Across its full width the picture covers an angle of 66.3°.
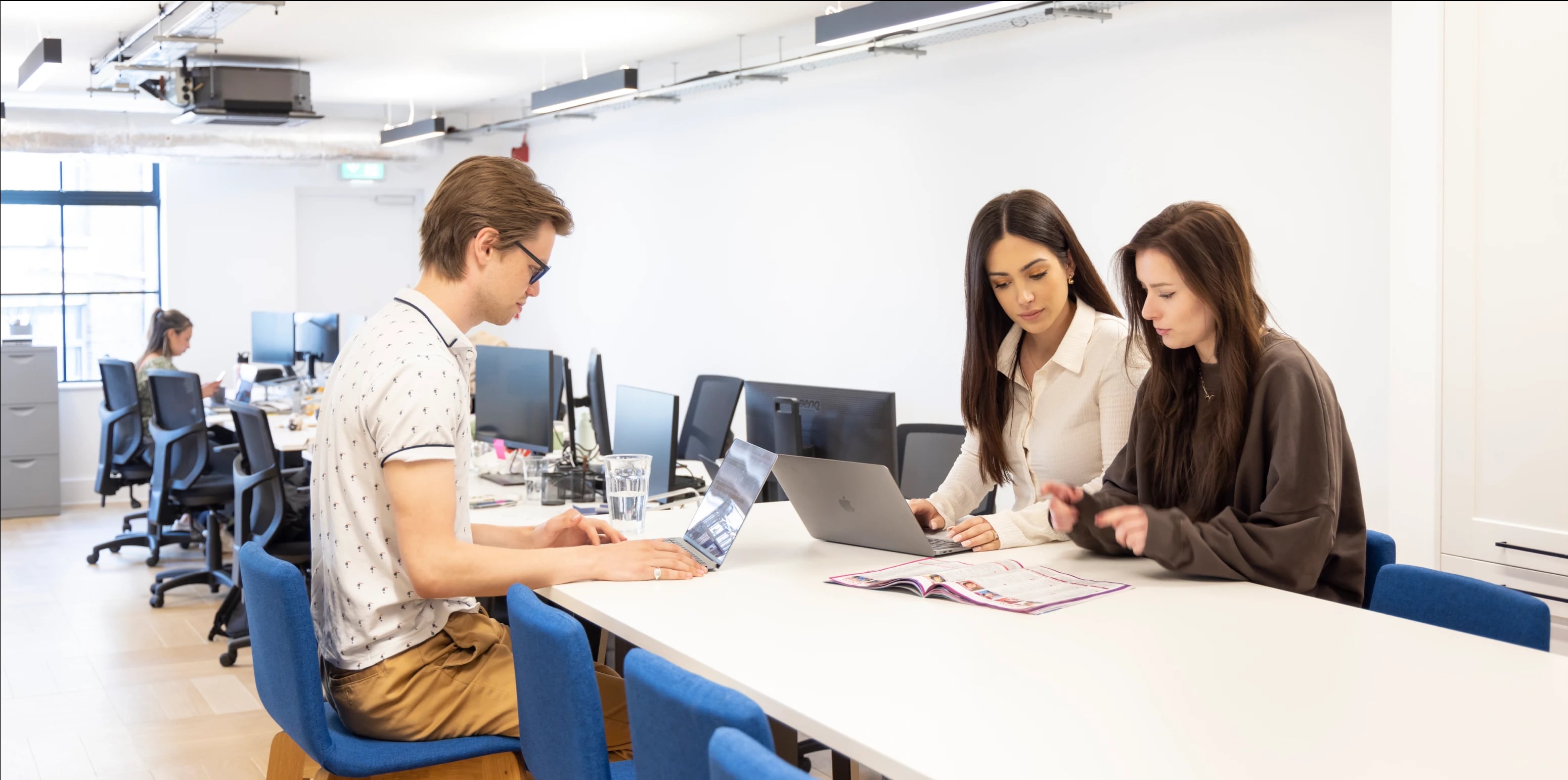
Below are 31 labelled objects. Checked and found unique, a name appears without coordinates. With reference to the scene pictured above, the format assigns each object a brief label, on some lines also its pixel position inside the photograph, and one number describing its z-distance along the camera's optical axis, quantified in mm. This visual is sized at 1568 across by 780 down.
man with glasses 1924
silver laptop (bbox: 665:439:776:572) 2193
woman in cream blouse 2557
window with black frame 9242
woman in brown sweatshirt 1976
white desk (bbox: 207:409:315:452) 5104
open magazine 1926
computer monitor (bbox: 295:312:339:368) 7969
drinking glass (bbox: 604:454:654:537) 2668
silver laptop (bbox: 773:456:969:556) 2225
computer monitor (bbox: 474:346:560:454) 4008
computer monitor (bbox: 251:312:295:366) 8383
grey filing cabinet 8289
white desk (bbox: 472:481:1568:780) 1291
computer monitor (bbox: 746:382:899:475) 2721
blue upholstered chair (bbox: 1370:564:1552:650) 1840
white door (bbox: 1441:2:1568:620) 2814
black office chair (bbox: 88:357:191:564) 6582
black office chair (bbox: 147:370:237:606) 5625
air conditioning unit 7258
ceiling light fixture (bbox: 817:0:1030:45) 4492
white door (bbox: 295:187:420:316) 10328
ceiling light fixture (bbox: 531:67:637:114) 6477
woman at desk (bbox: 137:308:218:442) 7004
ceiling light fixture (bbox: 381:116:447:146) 8492
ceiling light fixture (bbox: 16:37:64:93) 6102
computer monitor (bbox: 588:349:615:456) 4242
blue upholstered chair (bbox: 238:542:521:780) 1938
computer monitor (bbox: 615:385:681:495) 3408
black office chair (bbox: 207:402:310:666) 4488
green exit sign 10148
